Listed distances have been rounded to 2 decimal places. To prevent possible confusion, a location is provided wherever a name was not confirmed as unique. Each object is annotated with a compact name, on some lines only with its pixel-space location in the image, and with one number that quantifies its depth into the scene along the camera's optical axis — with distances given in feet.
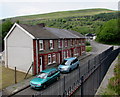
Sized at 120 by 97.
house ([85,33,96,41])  273.50
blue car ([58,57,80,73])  45.77
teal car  31.18
